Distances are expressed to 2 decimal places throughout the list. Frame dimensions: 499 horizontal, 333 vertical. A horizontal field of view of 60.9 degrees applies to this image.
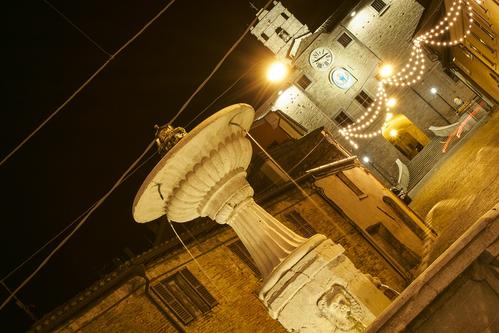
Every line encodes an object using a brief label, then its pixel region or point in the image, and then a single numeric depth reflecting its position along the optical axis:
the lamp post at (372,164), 29.20
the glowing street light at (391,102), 29.62
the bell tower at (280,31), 31.94
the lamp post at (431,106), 28.50
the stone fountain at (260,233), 7.65
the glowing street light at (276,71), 29.59
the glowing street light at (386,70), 30.23
